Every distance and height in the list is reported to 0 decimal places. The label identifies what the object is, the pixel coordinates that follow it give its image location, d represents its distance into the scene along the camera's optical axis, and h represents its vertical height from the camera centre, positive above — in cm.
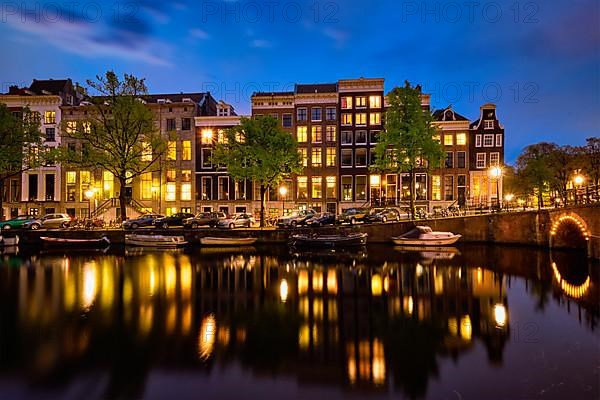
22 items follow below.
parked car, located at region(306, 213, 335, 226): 4247 -132
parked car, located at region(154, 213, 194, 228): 4391 -140
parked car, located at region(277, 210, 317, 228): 4250 -134
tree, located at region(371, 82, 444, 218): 4266 +767
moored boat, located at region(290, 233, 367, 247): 3762 -311
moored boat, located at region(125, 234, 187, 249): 3862 -322
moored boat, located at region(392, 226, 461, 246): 3809 -286
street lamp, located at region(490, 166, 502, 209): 3749 +339
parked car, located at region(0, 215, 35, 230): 4250 -168
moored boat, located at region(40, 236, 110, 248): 3872 -333
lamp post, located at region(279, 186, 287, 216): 5628 +125
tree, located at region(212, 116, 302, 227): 4297 +582
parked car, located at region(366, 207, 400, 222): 4250 -81
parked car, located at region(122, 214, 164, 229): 4278 -155
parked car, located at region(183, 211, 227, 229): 4384 -138
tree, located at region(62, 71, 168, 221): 4406 +863
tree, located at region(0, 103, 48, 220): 4481 +760
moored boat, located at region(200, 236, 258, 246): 3959 -329
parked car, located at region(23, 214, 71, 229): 4338 -159
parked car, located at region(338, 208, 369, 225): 4288 -102
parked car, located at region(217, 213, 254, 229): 4303 -155
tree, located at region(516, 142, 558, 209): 5925 +609
